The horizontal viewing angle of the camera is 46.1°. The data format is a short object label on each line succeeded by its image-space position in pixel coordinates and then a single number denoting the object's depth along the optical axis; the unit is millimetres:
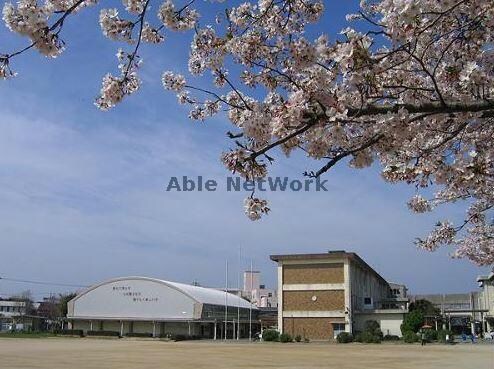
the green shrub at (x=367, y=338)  45344
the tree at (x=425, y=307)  59931
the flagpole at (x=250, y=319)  66719
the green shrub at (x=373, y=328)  48888
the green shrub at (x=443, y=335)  46016
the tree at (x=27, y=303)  97444
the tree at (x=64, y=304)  69725
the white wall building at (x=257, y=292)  92831
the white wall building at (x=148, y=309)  59594
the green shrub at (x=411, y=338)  44503
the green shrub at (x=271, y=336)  49241
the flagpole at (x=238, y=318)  61494
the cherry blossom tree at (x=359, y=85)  4148
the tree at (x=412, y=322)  49000
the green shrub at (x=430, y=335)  46250
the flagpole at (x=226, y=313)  62544
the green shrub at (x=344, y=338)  46188
